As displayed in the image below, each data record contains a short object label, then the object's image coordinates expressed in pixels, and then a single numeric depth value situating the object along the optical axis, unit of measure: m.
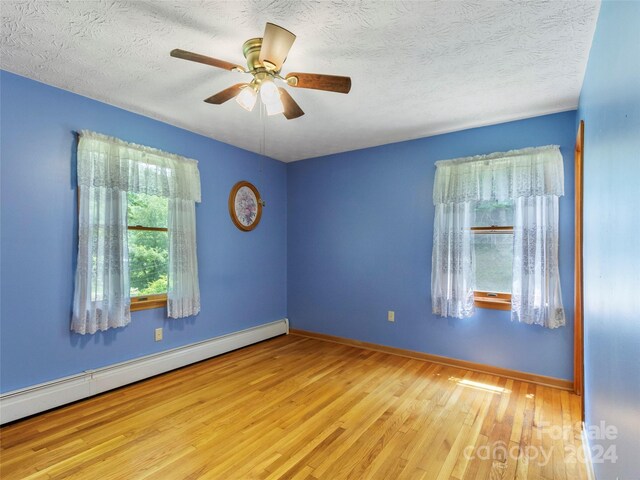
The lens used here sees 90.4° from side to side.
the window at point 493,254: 3.17
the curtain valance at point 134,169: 2.63
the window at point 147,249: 3.03
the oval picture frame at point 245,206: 4.00
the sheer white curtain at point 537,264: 2.85
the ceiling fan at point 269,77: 1.62
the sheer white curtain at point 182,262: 3.23
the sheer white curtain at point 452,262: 3.26
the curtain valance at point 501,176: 2.86
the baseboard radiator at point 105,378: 2.29
